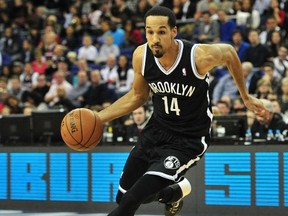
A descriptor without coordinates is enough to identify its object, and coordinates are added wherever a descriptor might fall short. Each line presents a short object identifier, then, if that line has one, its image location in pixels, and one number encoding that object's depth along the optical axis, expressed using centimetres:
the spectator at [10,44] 2008
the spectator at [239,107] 1288
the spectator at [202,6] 1784
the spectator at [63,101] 1454
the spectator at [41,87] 1653
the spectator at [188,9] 1811
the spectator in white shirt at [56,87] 1585
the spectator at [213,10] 1711
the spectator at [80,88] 1561
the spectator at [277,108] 1182
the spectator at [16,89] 1677
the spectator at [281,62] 1446
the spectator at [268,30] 1570
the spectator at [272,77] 1388
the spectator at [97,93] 1512
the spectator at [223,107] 1276
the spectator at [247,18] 1648
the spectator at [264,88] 1277
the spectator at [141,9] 1880
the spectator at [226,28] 1644
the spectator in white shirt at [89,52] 1805
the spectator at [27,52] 1923
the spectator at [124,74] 1592
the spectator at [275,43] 1523
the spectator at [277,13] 1627
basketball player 673
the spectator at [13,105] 1498
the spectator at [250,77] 1421
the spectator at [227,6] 1734
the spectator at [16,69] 1825
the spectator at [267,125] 1100
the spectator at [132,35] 1784
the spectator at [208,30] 1648
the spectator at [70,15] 2072
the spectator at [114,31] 1825
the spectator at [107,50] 1753
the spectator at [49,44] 1866
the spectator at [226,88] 1440
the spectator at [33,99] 1549
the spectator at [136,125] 1172
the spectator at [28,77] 1766
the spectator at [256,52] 1517
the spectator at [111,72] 1631
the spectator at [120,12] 1908
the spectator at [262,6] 1714
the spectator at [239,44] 1546
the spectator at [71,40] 1942
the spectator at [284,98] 1255
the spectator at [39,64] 1802
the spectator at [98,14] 2000
